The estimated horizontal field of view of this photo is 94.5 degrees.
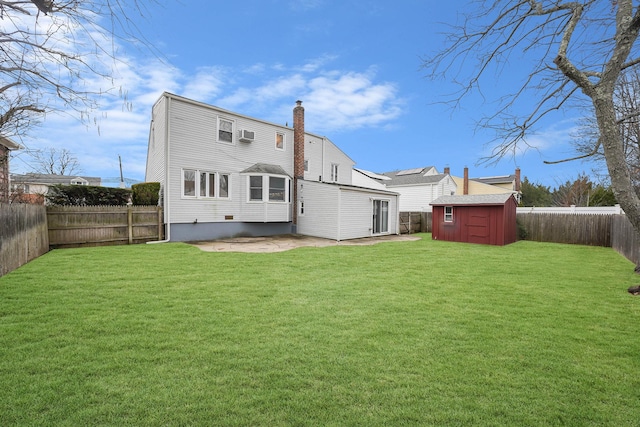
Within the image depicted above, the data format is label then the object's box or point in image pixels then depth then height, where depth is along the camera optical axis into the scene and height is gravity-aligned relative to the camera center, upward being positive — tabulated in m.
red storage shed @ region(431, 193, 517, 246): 15.05 -0.46
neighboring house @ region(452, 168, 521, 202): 33.95 +3.42
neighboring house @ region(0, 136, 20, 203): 12.89 +1.61
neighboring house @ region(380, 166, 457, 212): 28.41 +2.20
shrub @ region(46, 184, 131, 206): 11.85 +0.48
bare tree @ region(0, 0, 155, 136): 2.68 +1.57
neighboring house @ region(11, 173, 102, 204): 13.38 +2.22
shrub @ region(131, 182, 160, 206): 13.70 +0.67
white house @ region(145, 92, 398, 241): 13.66 +1.25
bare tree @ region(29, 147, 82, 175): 29.77 +4.63
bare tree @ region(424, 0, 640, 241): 4.23 +2.41
